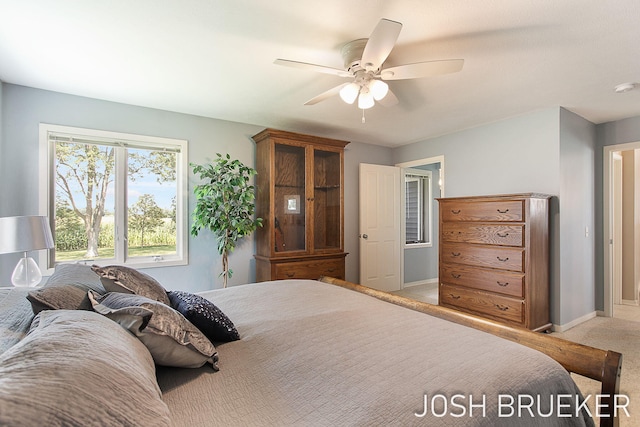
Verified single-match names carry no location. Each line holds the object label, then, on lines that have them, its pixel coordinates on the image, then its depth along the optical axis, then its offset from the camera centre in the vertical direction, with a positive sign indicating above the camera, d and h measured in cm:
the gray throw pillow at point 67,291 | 102 -29
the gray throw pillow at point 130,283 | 127 -29
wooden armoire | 370 +13
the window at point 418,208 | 596 +14
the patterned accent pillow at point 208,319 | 130 -44
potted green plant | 340 +12
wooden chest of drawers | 312 -47
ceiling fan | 167 +93
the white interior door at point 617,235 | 440 -30
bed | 57 -52
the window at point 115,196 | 299 +21
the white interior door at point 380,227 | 483 -19
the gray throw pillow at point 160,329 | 97 -37
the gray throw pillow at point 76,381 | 48 -30
